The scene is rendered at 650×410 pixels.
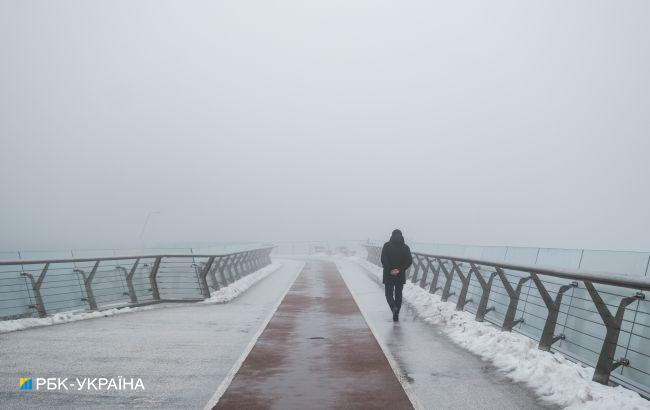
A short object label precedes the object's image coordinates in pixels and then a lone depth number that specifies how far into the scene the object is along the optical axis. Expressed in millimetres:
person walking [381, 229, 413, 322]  12336
